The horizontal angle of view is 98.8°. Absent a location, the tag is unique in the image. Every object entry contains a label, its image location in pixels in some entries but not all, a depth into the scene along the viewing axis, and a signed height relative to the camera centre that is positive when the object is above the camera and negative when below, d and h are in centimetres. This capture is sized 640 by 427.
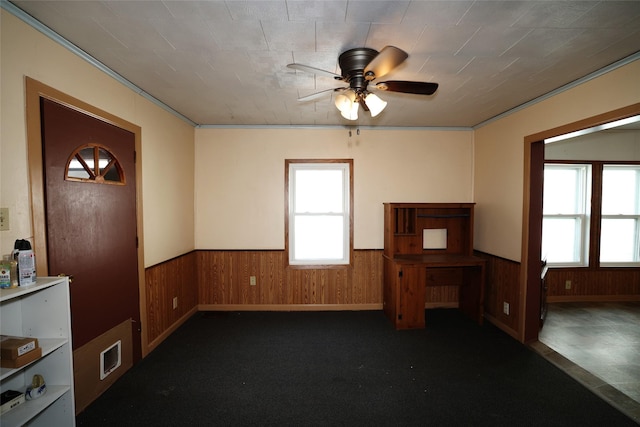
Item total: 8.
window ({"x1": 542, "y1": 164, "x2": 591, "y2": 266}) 423 -20
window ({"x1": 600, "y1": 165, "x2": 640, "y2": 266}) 423 -23
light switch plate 148 -8
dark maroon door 180 -9
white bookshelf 152 -75
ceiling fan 177 +85
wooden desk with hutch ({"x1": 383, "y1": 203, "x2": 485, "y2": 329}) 330 -71
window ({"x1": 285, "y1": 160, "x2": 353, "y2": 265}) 390 -16
